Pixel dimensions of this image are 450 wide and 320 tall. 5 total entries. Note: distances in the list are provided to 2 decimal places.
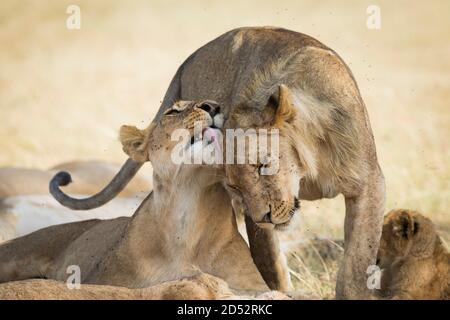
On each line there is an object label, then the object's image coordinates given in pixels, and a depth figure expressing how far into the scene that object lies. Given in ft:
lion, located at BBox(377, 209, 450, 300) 37.70
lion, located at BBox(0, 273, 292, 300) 32.50
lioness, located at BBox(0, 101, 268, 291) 40.57
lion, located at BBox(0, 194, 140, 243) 55.98
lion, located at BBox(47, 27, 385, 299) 37.58
